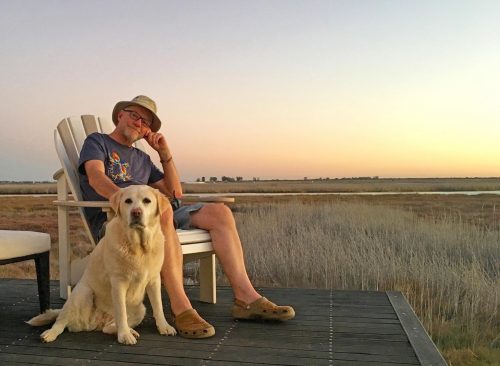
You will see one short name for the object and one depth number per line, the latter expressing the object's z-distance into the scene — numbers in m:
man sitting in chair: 2.62
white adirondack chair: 3.16
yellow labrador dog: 2.27
